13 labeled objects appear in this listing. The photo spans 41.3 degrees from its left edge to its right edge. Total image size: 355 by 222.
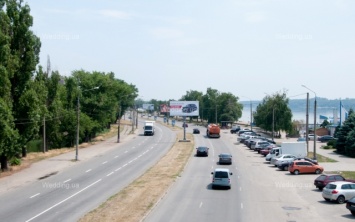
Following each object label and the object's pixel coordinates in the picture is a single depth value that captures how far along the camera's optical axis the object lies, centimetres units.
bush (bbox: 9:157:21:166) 4597
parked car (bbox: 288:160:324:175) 4388
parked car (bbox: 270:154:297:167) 4772
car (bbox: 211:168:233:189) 3381
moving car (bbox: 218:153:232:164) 5041
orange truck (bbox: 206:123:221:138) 8850
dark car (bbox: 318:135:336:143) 8375
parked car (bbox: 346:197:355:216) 2489
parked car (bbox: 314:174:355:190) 3384
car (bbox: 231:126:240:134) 10526
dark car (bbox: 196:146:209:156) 5807
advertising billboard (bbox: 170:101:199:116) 9004
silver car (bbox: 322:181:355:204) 2894
